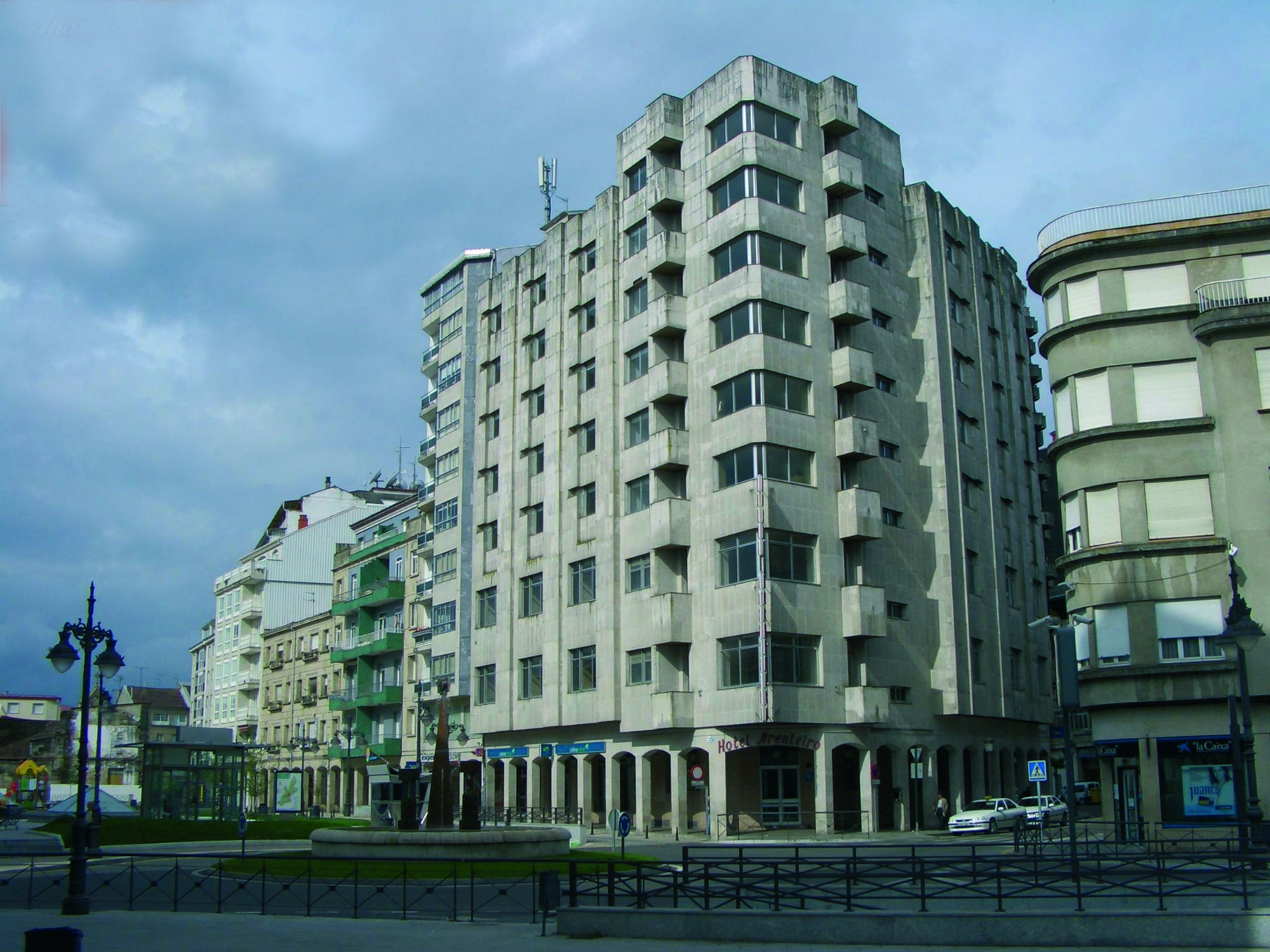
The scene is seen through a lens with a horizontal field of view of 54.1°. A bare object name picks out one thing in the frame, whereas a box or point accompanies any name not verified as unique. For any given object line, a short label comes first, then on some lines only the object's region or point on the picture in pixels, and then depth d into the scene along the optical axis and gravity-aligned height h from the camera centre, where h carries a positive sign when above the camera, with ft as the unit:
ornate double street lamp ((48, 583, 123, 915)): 73.46 +2.73
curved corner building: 124.47 +22.31
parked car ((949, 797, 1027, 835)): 155.63 -14.52
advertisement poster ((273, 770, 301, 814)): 249.14 -16.38
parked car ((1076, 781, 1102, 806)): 249.96 -18.90
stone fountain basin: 100.58 -10.98
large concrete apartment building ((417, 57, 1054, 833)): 164.86 +30.14
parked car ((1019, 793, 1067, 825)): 162.31 -14.43
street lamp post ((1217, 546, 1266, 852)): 83.20 +3.78
